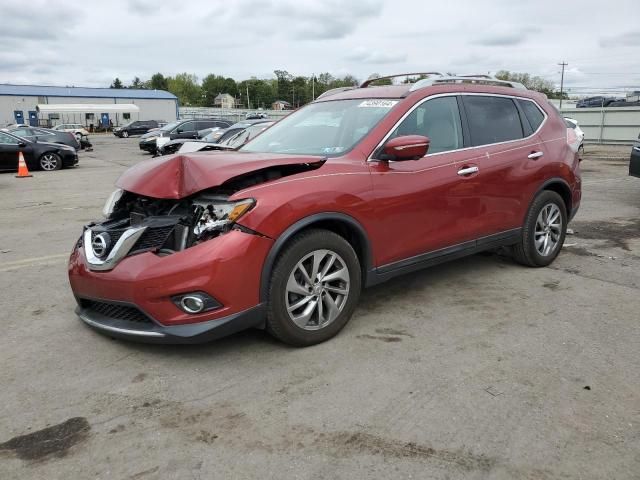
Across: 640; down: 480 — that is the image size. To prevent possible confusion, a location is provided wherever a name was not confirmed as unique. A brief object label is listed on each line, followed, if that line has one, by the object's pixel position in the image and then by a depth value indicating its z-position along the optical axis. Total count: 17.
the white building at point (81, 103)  67.19
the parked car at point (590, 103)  46.89
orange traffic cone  15.29
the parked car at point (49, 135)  20.27
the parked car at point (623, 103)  33.10
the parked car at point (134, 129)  47.84
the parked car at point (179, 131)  24.12
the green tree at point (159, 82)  143.38
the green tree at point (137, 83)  154.25
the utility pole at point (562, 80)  92.88
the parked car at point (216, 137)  17.32
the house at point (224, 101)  130.50
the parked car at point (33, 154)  16.52
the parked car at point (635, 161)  8.85
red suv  3.24
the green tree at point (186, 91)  140.12
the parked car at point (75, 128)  37.59
